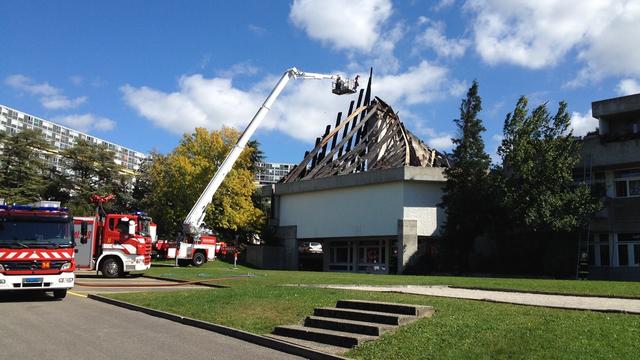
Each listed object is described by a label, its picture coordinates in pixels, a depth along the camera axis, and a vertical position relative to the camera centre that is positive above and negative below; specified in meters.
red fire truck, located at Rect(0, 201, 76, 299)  15.70 -0.28
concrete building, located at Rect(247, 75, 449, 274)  40.91 +3.74
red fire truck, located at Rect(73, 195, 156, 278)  25.69 -0.25
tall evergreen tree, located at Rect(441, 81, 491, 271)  35.88 +4.17
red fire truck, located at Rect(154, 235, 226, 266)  37.59 -0.53
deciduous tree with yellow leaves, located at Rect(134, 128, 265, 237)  48.50 +4.96
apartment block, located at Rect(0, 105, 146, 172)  105.69 +23.32
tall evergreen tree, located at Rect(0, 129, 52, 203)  56.53 +7.49
